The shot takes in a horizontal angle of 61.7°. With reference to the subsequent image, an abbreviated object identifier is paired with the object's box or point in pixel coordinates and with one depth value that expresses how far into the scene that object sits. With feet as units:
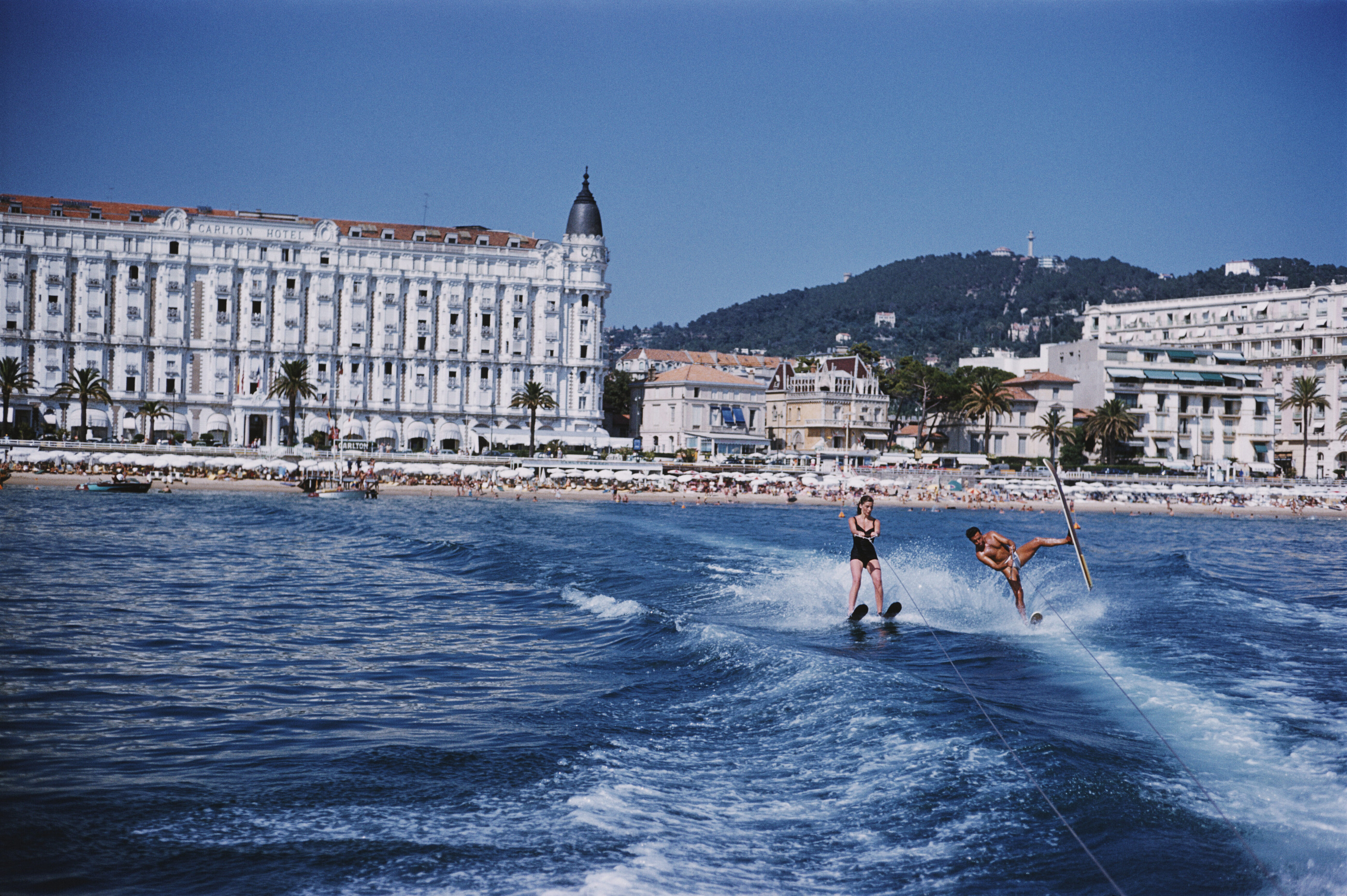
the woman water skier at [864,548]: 55.52
